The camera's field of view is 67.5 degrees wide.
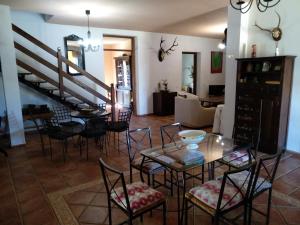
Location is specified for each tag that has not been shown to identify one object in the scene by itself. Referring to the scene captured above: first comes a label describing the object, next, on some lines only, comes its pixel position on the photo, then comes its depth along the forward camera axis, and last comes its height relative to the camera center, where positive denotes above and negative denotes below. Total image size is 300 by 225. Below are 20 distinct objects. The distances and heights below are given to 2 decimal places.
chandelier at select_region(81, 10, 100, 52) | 5.71 +0.74
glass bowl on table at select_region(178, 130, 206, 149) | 2.19 -0.63
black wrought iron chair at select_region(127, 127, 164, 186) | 2.29 -0.95
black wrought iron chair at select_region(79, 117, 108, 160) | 3.76 -0.94
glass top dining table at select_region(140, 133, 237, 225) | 1.89 -0.76
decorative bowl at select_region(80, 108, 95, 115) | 4.23 -0.69
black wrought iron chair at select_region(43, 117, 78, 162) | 3.61 -0.95
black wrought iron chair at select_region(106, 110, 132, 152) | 4.09 -0.93
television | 8.59 -0.64
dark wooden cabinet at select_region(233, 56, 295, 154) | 3.52 -0.44
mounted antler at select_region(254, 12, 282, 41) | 3.65 +0.65
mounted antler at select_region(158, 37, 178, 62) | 7.30 +0.73
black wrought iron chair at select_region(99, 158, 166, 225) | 1.63 -0.96
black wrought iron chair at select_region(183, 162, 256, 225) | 1.60 -0.94
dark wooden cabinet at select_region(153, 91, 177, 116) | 7.12 -0.92
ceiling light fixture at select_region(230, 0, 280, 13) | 3.67 +1.15
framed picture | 8.81 +0.44
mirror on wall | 5.71 +0.60
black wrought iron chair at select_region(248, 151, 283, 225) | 1.64 -0.95
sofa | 5.39 -0.94
